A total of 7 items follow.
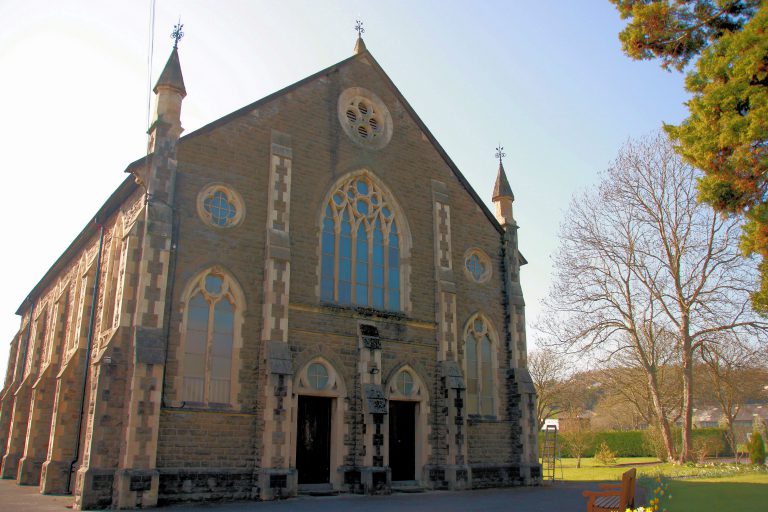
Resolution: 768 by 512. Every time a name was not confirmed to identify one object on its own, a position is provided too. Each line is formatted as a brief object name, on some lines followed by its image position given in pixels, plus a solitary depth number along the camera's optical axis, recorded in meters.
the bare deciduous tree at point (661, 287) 27.19
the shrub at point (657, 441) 34.06
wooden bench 10.20
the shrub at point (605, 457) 34.41
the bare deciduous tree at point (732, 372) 27.59
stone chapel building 15.68
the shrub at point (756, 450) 29.04
